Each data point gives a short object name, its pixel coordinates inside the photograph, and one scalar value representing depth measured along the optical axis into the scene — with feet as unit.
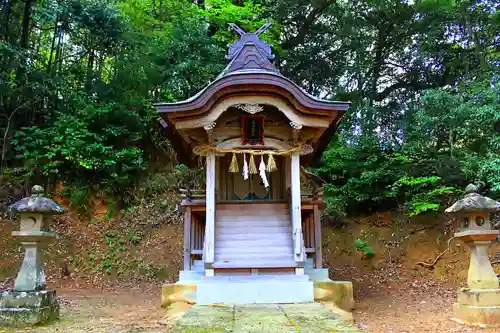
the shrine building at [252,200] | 23.26
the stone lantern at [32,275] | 17.35
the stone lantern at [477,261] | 18.30
